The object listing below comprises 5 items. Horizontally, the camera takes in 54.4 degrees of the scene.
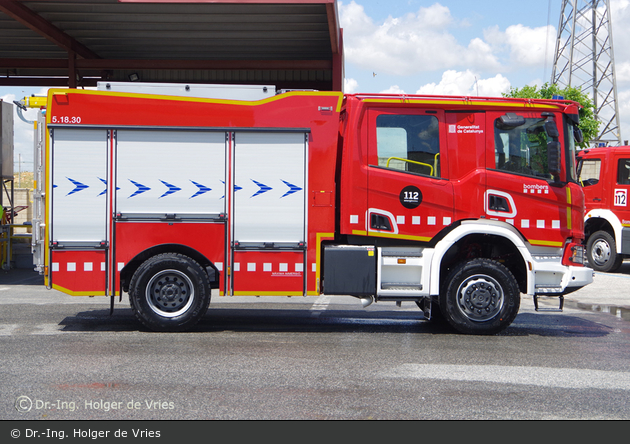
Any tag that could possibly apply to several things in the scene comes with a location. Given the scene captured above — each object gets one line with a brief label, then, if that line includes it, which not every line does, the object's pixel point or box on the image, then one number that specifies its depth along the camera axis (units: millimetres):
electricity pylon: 44269
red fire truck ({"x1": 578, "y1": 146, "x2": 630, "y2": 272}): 14867
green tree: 33781
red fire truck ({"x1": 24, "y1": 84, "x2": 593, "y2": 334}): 7637
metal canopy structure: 13435
